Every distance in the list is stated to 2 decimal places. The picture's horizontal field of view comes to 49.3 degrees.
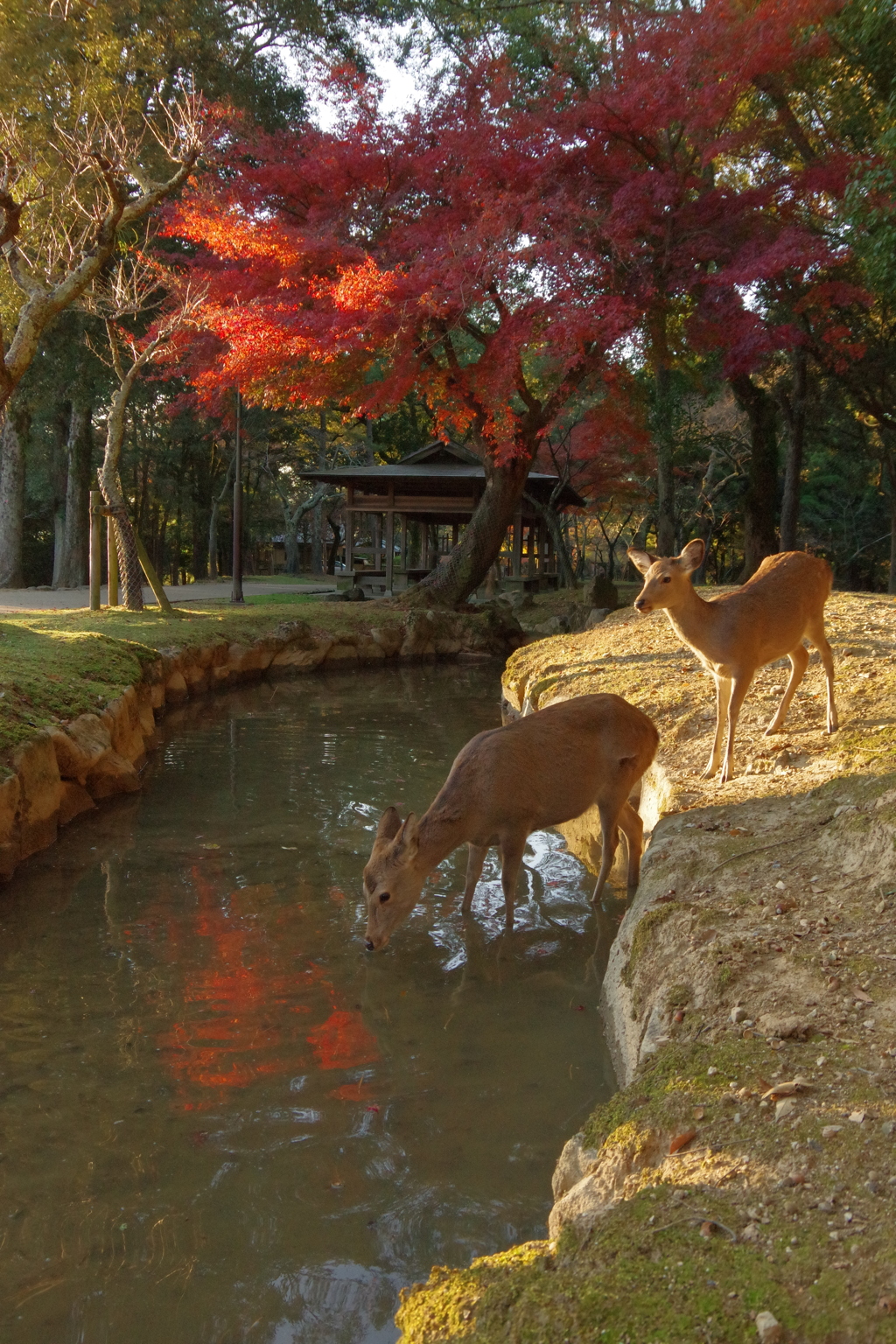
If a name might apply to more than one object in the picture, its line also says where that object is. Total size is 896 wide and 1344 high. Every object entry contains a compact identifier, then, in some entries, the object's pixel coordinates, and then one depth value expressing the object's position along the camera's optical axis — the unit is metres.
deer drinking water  5.52
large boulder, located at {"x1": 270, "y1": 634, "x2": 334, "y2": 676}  18.38
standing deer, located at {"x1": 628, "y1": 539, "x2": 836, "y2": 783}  6.55
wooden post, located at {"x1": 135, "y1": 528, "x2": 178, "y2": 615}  18.42
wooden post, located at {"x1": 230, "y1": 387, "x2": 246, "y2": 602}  22.03
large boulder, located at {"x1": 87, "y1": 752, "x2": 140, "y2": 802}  9.05
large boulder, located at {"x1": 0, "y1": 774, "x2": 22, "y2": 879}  6.89
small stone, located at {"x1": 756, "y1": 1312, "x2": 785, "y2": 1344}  1.99
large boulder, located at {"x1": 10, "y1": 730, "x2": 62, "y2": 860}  7.36
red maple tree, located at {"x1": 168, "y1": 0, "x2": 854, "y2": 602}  15.41
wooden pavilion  28.09
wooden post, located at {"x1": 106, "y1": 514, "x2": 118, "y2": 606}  18.77
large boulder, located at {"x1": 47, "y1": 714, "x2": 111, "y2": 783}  8.36
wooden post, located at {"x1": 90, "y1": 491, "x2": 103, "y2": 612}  18.40
